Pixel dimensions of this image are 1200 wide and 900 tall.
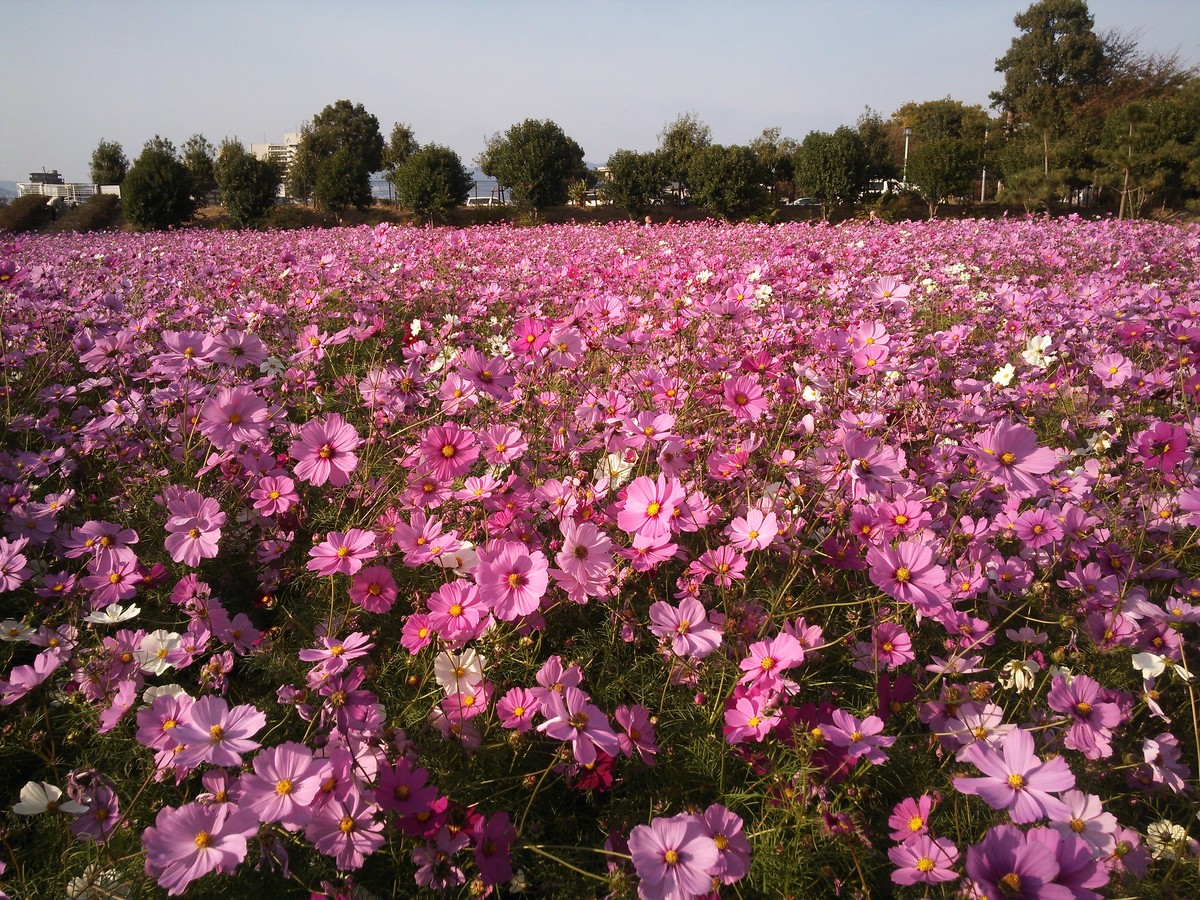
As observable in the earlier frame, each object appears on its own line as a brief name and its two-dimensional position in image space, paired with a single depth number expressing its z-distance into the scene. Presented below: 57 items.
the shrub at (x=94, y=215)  22.55
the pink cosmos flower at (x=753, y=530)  1.28
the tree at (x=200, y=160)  28.88
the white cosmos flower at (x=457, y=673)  1.17
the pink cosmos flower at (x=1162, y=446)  1.42
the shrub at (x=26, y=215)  20.86
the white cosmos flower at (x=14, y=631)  1.44
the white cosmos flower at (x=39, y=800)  1.06
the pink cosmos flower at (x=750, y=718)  1.11
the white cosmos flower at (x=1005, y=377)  2.18
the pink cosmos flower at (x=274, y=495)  1.56
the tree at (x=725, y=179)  24.17
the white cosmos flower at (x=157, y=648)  1.27
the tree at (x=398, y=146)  41.69
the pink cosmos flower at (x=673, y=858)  0.84
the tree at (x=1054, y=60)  36.16
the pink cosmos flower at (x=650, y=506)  1.25
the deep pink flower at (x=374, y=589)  1.24
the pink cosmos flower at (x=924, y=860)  0.96
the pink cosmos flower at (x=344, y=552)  1.24
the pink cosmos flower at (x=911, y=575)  1.14
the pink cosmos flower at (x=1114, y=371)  2.23
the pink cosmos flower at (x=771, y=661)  1.14
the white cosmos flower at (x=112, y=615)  1.30
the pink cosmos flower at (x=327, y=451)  1.35
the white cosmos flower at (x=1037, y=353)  2.31
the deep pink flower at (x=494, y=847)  0.94
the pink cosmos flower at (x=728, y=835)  0.89
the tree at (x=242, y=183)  22.72
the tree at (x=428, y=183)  24.94
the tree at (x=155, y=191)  21.97
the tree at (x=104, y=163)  33.34
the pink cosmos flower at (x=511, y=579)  1.15
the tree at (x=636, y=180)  25.95
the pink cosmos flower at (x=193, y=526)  1.33
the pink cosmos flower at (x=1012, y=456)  1.30
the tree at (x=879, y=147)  28.37
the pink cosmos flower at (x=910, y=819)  1.01
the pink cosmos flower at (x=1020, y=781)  0.87
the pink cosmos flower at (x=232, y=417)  1.41
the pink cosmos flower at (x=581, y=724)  1.00
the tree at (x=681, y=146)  27.28
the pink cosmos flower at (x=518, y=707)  1.12
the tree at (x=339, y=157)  25.44
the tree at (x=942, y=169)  22.77
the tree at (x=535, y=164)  27.11
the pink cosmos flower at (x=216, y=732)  0.88
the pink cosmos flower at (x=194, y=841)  0.82
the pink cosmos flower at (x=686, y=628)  1.17
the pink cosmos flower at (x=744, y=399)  1.72
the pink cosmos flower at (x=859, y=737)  1.05
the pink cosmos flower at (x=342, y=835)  0.91
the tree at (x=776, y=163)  30.08
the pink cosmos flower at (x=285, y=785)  0.87
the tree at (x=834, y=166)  24.30
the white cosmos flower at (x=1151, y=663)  1.19
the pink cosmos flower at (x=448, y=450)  1.39
